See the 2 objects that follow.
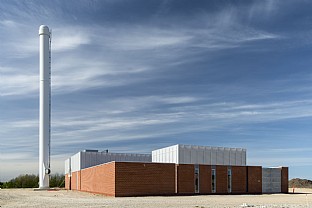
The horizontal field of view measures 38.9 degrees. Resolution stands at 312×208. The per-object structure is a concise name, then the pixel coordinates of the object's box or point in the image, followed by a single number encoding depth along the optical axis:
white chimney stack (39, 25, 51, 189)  78.69
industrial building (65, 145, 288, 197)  53.34
